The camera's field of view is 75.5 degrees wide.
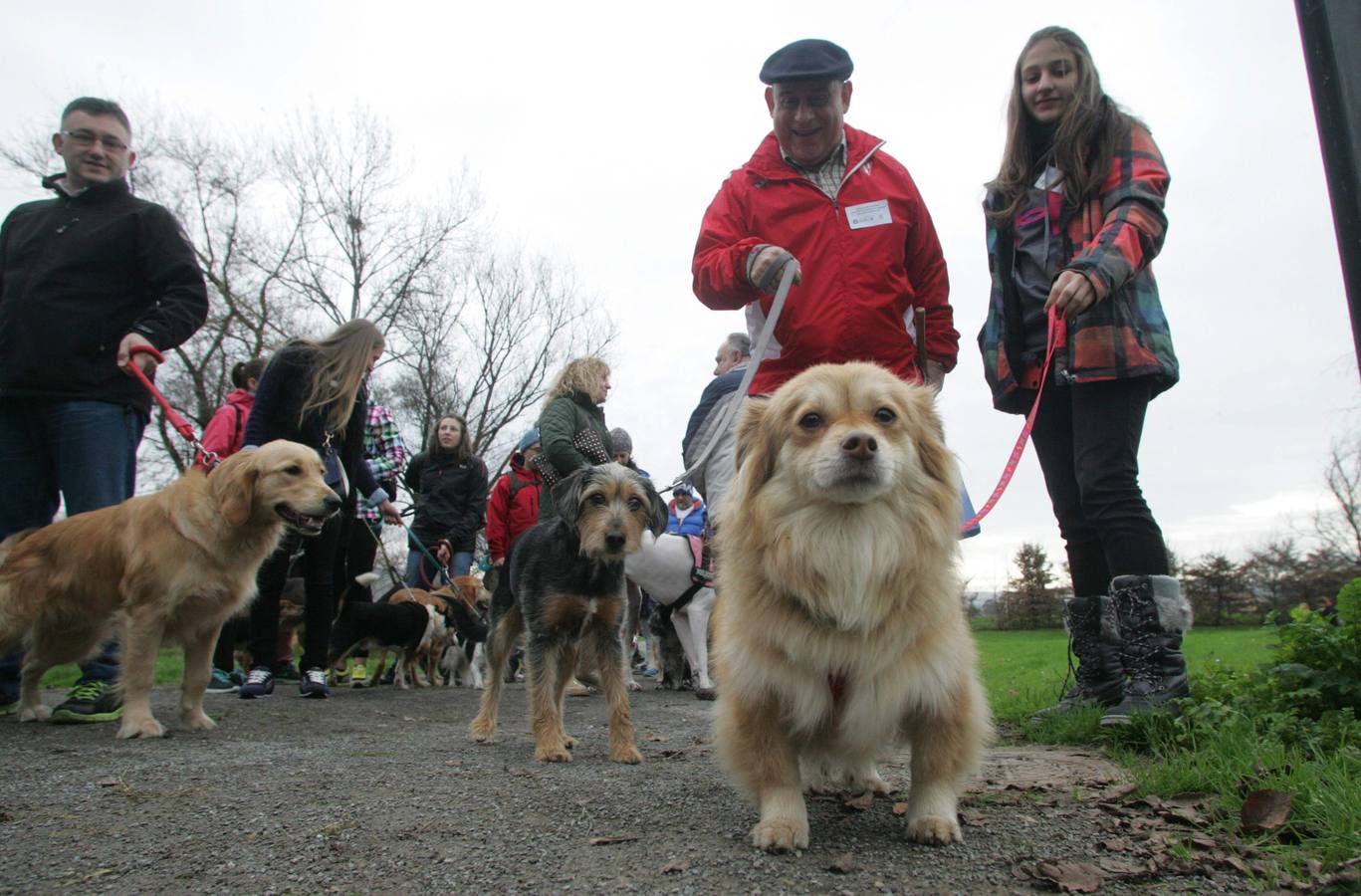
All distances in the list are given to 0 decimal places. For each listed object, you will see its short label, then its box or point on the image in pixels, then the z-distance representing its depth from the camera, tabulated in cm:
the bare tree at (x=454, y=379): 2512
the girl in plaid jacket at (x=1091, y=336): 332
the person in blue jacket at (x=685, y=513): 829
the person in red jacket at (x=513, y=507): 865
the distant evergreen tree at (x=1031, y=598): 3275
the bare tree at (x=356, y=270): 2367
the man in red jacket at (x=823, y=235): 352
